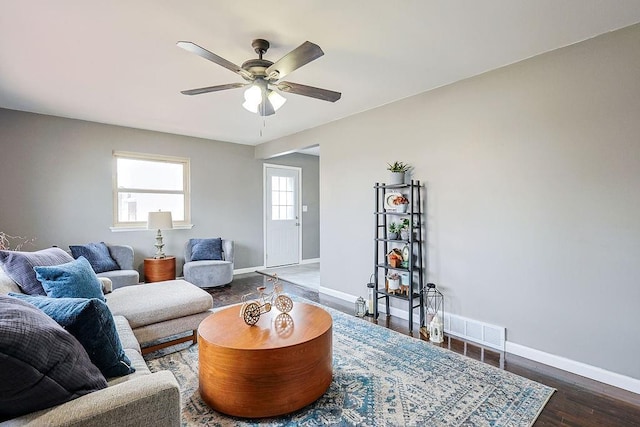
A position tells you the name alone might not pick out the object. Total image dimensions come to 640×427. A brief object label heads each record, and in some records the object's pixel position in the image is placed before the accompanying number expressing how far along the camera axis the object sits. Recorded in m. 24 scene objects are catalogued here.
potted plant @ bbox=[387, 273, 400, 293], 3.48
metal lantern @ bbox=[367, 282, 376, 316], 3.64
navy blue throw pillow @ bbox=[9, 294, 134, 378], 1.36
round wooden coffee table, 1.82
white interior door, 6.54
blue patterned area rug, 1.86
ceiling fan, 2.01
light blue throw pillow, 2.05
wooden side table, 4.68
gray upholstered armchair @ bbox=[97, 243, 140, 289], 4.04
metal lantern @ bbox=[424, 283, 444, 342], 3.30
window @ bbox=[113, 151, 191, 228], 4.91
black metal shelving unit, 3.32
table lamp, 4.68
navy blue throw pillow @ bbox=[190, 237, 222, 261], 5.21
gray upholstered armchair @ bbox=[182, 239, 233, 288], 4.84
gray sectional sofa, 1.07
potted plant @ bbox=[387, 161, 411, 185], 3.49
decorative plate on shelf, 3.61
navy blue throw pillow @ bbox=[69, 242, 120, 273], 4.15
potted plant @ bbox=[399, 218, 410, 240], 3.48
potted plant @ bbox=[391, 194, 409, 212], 3.46
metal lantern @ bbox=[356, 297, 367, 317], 3.64
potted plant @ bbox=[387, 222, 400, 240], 3.56
